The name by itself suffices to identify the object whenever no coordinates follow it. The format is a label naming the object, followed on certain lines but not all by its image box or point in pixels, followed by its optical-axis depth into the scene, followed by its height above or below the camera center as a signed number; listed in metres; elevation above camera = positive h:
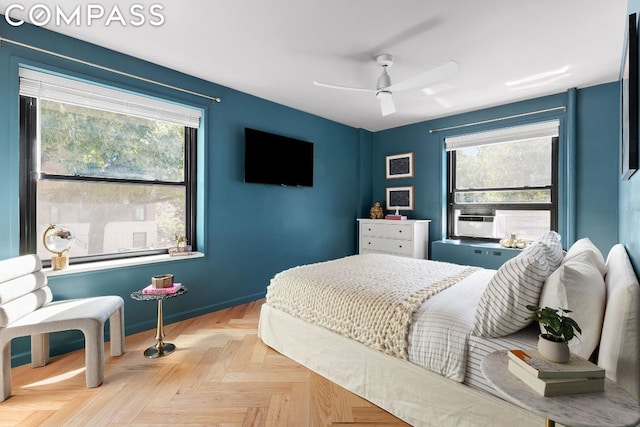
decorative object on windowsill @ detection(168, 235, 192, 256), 3.02 -0.39
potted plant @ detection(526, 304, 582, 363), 0.98 -0.41
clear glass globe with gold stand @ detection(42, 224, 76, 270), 2.27 -0.25
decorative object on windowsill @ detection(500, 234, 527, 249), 3.48 -0.39
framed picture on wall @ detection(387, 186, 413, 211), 4.58 +0.18
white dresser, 4.07 -0.39
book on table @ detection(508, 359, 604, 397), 0.90 -0.53
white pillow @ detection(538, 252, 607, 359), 1.15 -0.36
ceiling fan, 2.12 +0.99
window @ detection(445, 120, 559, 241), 3.54 +0.35
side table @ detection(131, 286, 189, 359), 2.21 -0.99
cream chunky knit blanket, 1.68 -0.55
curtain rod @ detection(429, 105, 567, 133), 3.32 +1.13
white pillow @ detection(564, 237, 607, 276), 1.58 -0.25
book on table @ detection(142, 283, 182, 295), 2.24 -0.62
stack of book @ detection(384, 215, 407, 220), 4.41 -0.11
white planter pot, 0.98 -0.47
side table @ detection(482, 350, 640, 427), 0.79 -0.56
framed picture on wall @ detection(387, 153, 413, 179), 4.55 +0.69
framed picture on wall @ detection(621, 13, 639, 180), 1.34 +0.53
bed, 1.15 -0.58
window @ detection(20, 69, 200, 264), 2.31 +0.37
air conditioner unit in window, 3.95 -0.22
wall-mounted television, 3.46 +0.63
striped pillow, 1.33 -0.40
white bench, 1.73 -0.66
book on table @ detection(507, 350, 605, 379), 0.91 -0.50
